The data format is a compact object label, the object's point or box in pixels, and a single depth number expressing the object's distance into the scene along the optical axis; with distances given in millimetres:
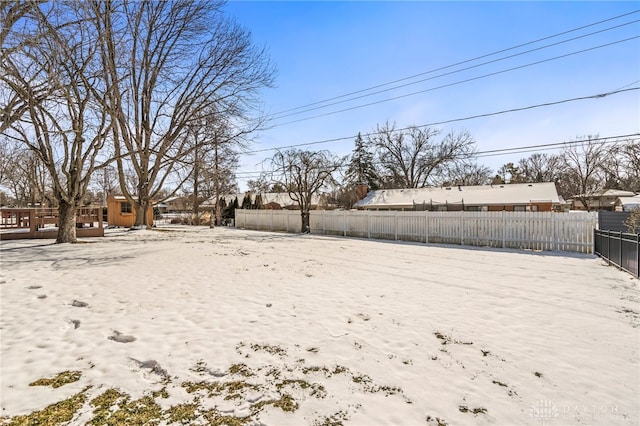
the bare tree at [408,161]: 40719
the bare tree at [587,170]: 36438
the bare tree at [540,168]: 46156
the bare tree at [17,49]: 7163
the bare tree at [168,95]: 16812
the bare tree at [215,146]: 16344
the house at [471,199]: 23766
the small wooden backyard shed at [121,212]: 25891
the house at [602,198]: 37425
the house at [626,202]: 27003
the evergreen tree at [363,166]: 41750
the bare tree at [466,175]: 42581
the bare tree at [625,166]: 31953
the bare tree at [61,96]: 8234
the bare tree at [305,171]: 22406
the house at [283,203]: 35584
